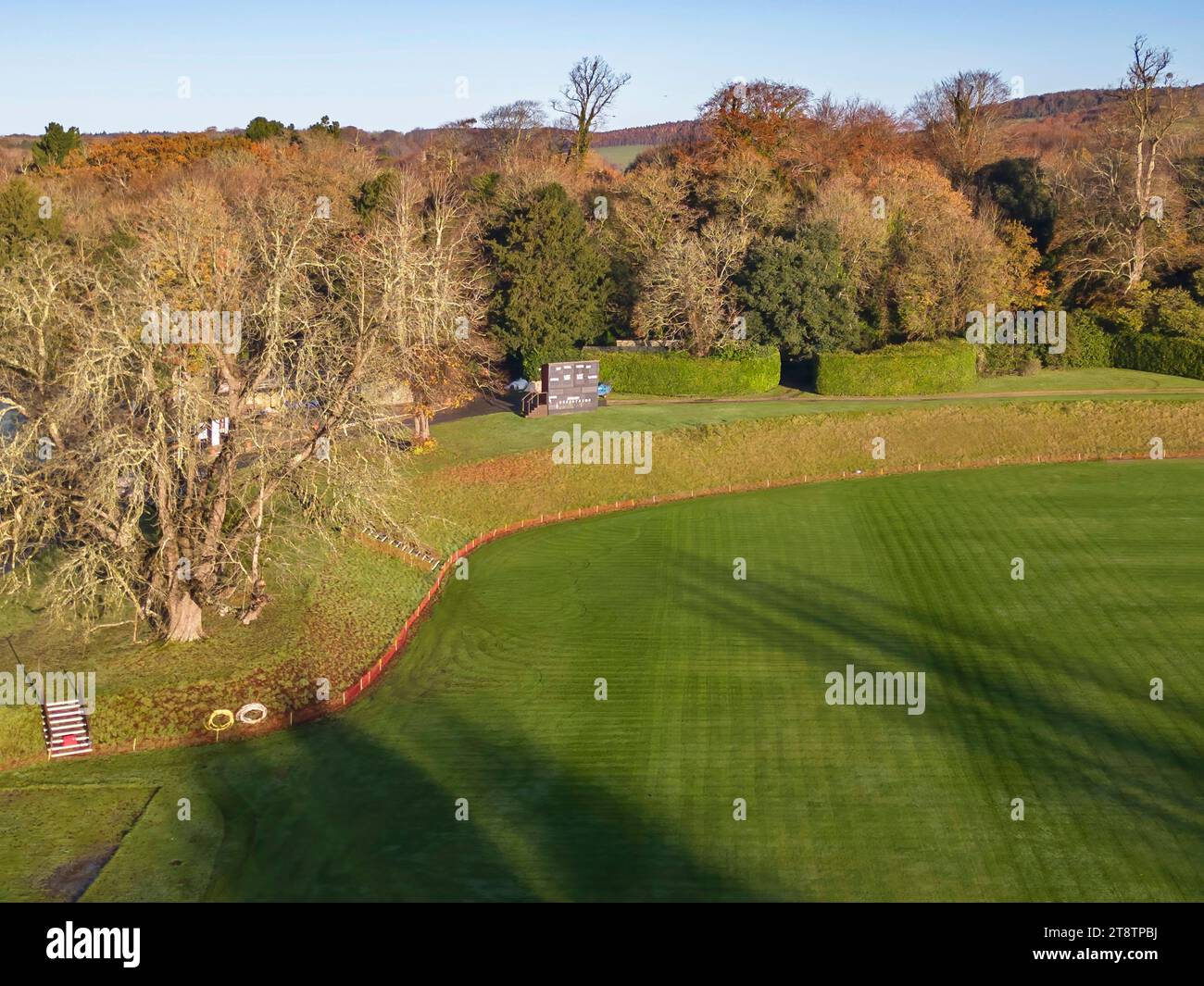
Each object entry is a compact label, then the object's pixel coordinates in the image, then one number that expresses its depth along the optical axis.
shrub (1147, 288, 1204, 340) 73.88
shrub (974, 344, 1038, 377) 76.25
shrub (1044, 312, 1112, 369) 78.62
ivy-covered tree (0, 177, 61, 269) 77.88
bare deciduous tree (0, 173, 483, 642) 33.72
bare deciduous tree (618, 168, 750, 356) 74.00
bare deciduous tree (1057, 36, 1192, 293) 80.06
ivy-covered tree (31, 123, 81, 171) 116.09
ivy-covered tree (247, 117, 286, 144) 117.44
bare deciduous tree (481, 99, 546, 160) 130.50
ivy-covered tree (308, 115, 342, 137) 111.88
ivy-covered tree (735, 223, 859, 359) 73.94
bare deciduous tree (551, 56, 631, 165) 116.00
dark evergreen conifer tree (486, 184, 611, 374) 75.12
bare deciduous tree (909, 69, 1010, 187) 103.06
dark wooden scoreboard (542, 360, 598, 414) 63.38
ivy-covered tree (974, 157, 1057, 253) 88.00
